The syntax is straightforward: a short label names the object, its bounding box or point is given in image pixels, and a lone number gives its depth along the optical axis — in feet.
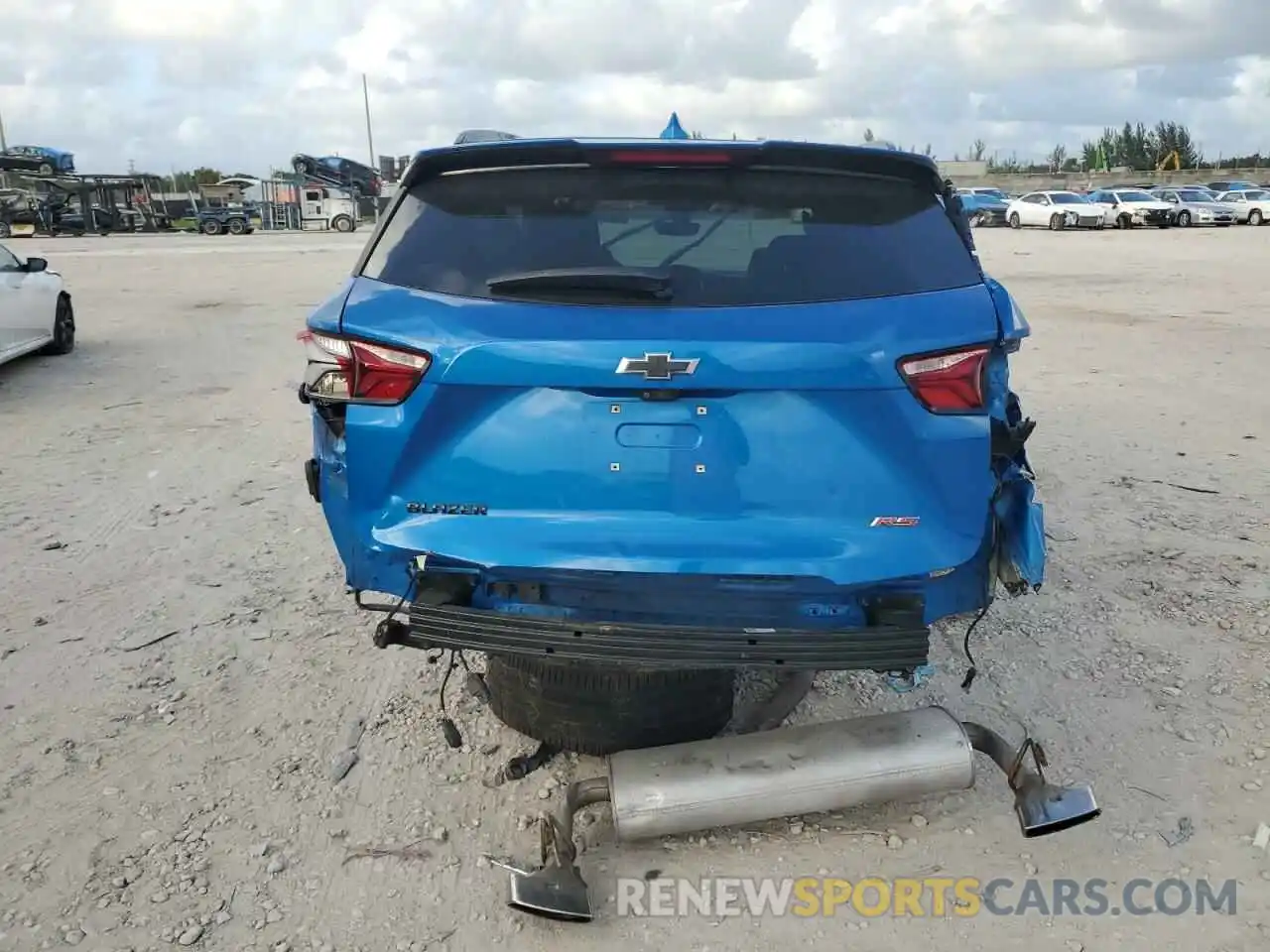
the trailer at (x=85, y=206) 136.46
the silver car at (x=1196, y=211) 124.98
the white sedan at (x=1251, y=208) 125.90
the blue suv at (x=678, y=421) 8.70
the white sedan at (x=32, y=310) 32.71
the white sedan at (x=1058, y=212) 123.54
